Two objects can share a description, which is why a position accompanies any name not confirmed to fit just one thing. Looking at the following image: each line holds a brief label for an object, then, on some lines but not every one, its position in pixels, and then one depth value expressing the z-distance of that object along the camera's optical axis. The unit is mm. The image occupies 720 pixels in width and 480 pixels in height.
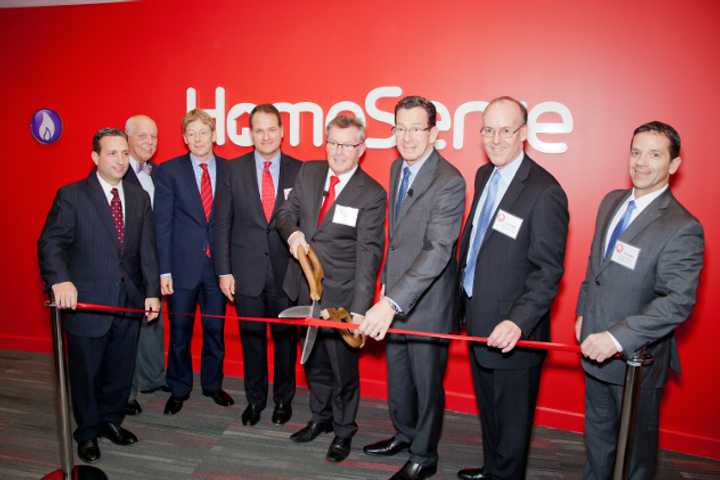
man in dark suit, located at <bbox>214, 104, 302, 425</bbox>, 3363
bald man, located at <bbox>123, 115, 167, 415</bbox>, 3662
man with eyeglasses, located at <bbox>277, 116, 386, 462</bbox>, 2879
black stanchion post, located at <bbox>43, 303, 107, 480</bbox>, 2514
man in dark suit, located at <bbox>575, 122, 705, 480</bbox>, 2125
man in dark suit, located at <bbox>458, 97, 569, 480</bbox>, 2357
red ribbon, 2227
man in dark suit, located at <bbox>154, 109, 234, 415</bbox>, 3531
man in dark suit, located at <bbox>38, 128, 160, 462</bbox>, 2887
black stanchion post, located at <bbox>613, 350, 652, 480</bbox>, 1929
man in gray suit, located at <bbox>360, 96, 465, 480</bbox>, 2564
